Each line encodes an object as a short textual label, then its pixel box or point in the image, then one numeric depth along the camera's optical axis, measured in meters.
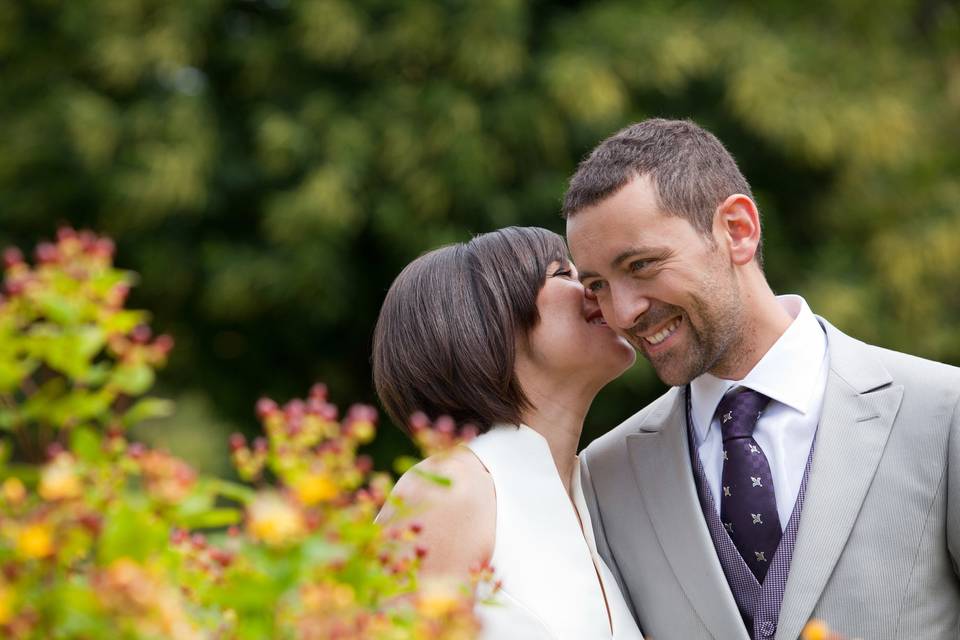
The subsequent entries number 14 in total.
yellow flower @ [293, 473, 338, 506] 1.96
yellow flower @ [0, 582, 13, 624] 1.83
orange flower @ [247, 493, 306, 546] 1.87
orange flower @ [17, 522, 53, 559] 1.86
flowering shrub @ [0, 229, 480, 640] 1.91
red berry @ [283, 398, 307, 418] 2.32
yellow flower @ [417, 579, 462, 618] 2.01
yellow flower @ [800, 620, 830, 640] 2.17
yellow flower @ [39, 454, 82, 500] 1.91
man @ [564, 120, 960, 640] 3.05
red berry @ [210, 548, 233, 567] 2.43
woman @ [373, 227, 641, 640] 3.12
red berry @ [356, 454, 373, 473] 2.20
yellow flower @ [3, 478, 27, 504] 2.06
